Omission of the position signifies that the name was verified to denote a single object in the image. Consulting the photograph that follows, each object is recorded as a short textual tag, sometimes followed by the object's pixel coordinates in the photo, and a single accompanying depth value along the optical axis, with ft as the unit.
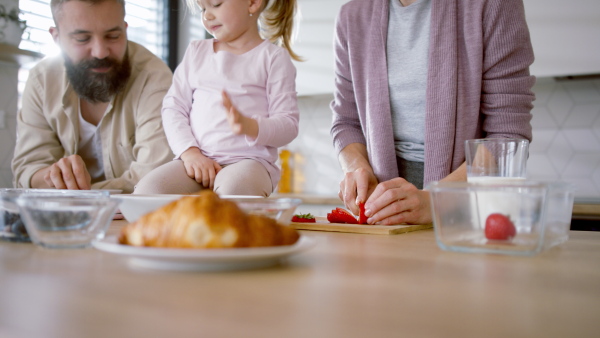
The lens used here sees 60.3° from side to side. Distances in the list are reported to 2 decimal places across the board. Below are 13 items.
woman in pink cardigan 4.37
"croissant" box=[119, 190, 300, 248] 1.42
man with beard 5.58
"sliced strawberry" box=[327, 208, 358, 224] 3.12
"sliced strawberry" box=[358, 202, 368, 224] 3.12
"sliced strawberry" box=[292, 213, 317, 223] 3.15
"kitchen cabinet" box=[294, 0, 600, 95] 7.30
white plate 1.35
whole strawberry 1.82
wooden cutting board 2.69
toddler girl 4.66
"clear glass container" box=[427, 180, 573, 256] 1.76
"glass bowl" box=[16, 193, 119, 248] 1.85
